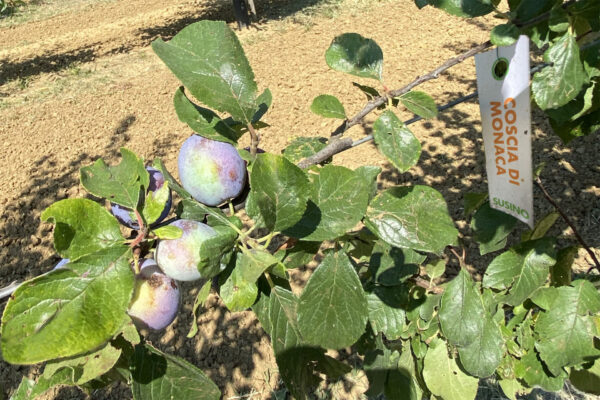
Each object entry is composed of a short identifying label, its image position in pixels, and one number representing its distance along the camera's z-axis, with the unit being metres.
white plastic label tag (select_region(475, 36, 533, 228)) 0.29
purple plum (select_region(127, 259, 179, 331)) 0.26
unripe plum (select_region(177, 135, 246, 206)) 0.29
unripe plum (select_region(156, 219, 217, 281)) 0.26
